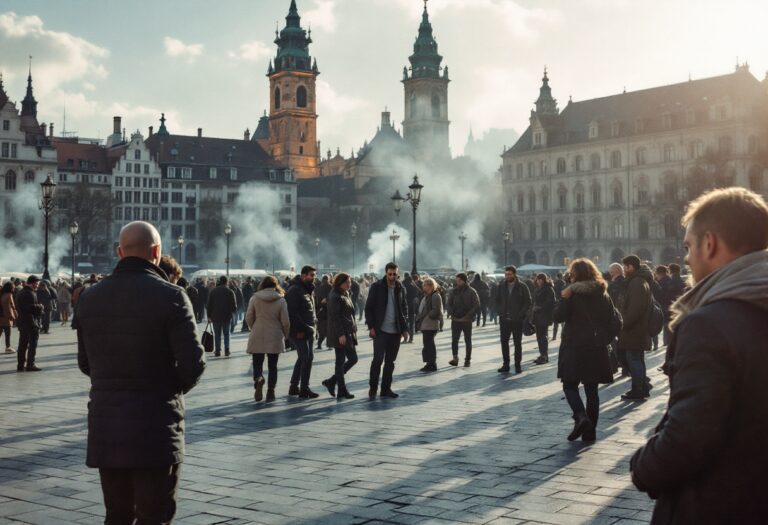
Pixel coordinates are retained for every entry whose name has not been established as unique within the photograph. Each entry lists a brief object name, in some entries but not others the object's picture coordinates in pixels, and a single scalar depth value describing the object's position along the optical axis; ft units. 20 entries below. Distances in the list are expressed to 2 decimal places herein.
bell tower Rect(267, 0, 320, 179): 430.61
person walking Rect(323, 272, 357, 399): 43.09
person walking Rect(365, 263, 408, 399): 43.50
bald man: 14.20
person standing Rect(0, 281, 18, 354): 65.62
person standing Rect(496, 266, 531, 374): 56.18
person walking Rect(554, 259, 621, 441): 31.42
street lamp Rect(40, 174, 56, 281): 113.50
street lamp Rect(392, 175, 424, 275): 104.58
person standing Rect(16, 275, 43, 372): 57.36
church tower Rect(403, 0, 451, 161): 432.25
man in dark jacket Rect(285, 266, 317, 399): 43.32
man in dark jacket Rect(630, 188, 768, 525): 9.22
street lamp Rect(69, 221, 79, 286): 145.69
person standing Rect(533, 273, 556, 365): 56.90
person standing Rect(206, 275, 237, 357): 67.36
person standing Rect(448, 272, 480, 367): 60.23
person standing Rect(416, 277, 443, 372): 56.95
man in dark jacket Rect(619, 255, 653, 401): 41.68
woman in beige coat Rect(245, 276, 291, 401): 42.39
